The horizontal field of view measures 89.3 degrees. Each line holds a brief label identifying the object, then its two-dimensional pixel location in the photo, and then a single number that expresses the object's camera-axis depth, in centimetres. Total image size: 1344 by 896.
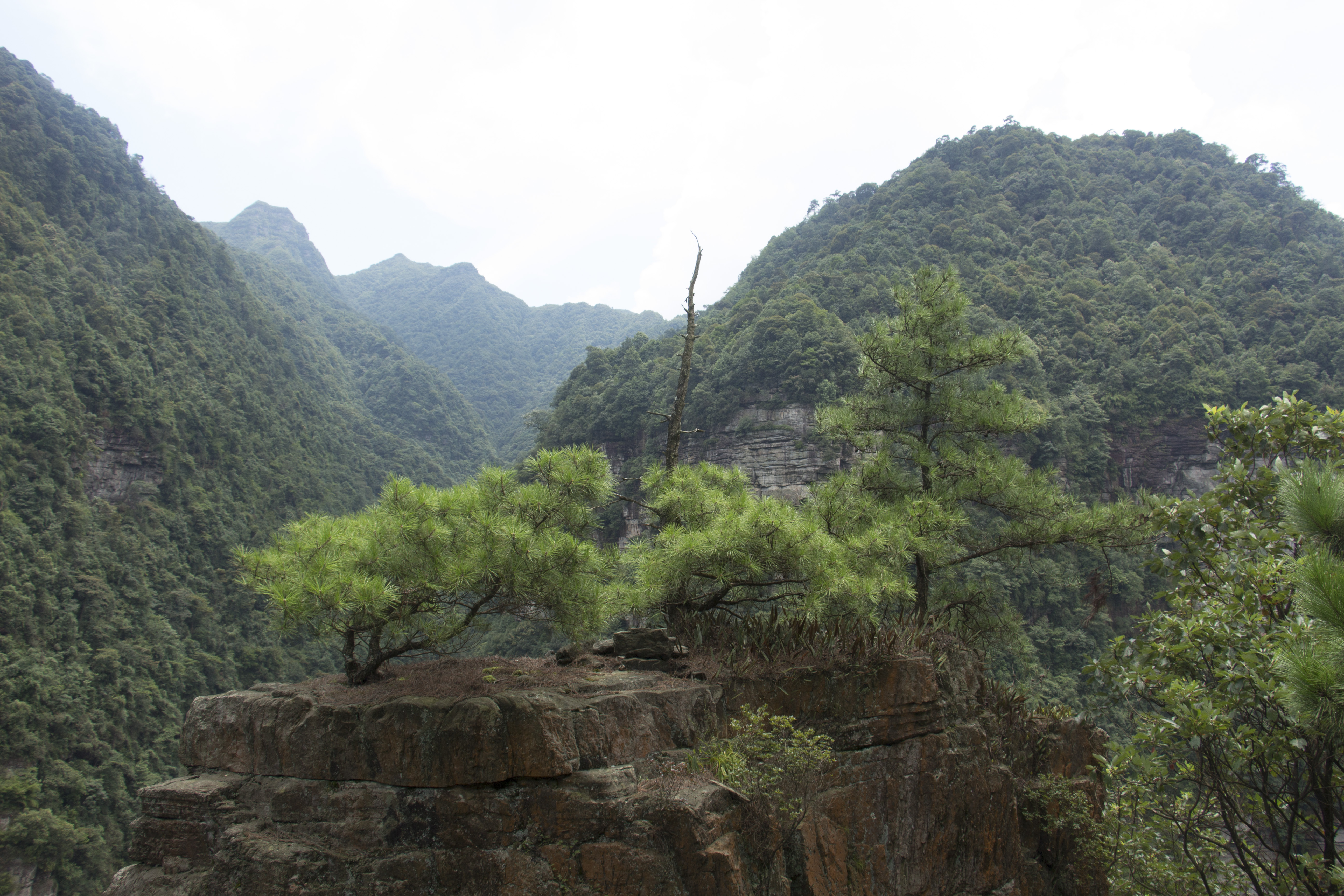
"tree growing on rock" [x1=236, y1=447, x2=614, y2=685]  436
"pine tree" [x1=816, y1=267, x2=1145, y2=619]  749
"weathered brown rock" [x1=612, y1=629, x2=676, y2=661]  634
